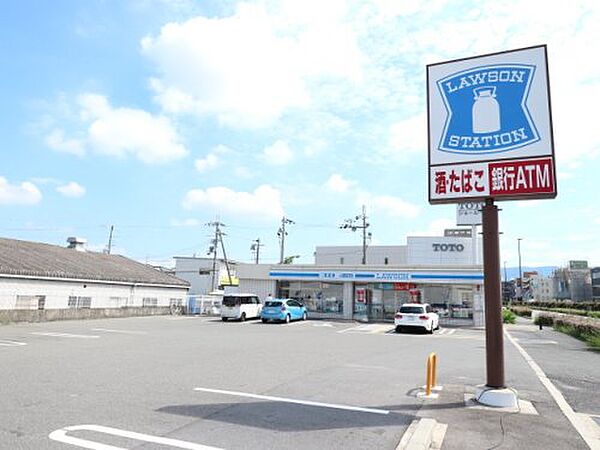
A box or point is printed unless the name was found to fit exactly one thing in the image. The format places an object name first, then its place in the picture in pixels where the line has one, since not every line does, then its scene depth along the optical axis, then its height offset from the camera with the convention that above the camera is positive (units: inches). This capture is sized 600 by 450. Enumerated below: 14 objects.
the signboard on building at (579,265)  4156.0 +366.6
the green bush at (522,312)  1851.6 -25.6
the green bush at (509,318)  1386.4 -38.0
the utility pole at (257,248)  2576.3 +264.8
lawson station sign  309.6 +118.4
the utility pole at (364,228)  1917.6 +293.5
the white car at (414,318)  922.7 -30.6
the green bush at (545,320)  1238.4 -36.9
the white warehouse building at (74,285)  985.1 +17.4
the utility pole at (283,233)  2112.2 +291.0
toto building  1213.7 +35.3
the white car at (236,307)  1143.6 -25.4
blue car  1111.0 -30.9
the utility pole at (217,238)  2121.9 +259.0
